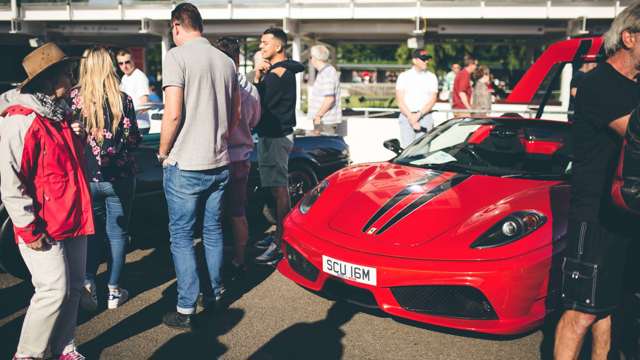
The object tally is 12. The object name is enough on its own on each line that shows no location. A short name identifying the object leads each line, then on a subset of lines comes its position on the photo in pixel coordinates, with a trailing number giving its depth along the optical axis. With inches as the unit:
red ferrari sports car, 117.5
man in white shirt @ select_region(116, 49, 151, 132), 268.5
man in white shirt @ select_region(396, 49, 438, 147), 280.1
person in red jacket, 97.7
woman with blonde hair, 137.0
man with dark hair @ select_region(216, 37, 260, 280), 162.4
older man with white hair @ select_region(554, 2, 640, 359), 91.0
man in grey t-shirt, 125.1
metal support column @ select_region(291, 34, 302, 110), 736.3
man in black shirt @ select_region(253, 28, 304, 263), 183.9
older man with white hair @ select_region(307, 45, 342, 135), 265.3
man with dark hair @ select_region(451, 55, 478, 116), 380.8
